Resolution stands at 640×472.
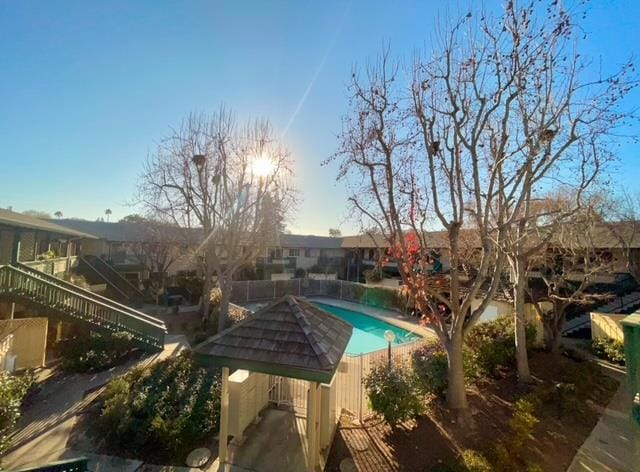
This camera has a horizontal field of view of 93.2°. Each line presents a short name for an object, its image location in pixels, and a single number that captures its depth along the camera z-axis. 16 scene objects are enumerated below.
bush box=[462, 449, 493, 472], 5.05
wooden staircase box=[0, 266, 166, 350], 11.36
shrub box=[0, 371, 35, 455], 6.29
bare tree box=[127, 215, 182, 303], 24.08
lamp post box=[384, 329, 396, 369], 8.98
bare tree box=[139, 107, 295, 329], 14.81
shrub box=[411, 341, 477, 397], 8.16
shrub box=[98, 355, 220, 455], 6.62
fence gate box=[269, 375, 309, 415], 8.71
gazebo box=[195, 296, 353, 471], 5.14
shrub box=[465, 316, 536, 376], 10.27
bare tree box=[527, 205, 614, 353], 10.65
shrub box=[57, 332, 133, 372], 11.07
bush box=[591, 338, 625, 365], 11.56
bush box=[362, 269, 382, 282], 28.57
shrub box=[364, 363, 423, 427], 6.72
